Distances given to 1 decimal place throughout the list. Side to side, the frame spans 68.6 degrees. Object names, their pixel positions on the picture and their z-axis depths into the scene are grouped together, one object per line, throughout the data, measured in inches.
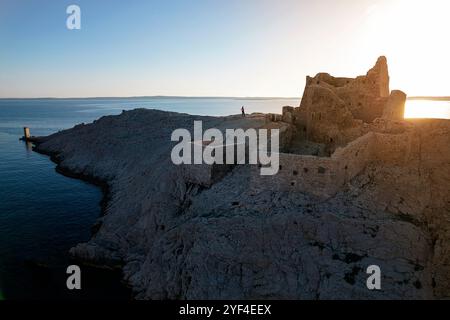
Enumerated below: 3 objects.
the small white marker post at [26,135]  4155.5
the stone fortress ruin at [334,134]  1104.2
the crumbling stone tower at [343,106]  1344.7
